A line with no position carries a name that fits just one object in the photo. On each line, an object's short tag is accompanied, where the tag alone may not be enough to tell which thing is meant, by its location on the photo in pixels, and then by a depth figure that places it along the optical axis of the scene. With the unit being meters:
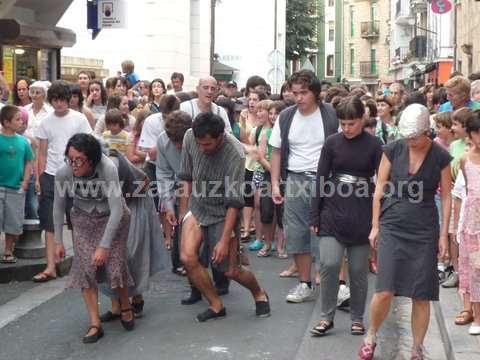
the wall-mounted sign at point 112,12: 18.55
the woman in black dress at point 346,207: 7.05
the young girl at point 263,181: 10.80
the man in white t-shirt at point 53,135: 9.08
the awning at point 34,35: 13.59
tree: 55.34
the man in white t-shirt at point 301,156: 8.16
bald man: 9.56
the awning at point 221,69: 42.12
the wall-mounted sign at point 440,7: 33.28
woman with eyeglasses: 6.91
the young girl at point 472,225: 6.94
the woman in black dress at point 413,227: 6.18
